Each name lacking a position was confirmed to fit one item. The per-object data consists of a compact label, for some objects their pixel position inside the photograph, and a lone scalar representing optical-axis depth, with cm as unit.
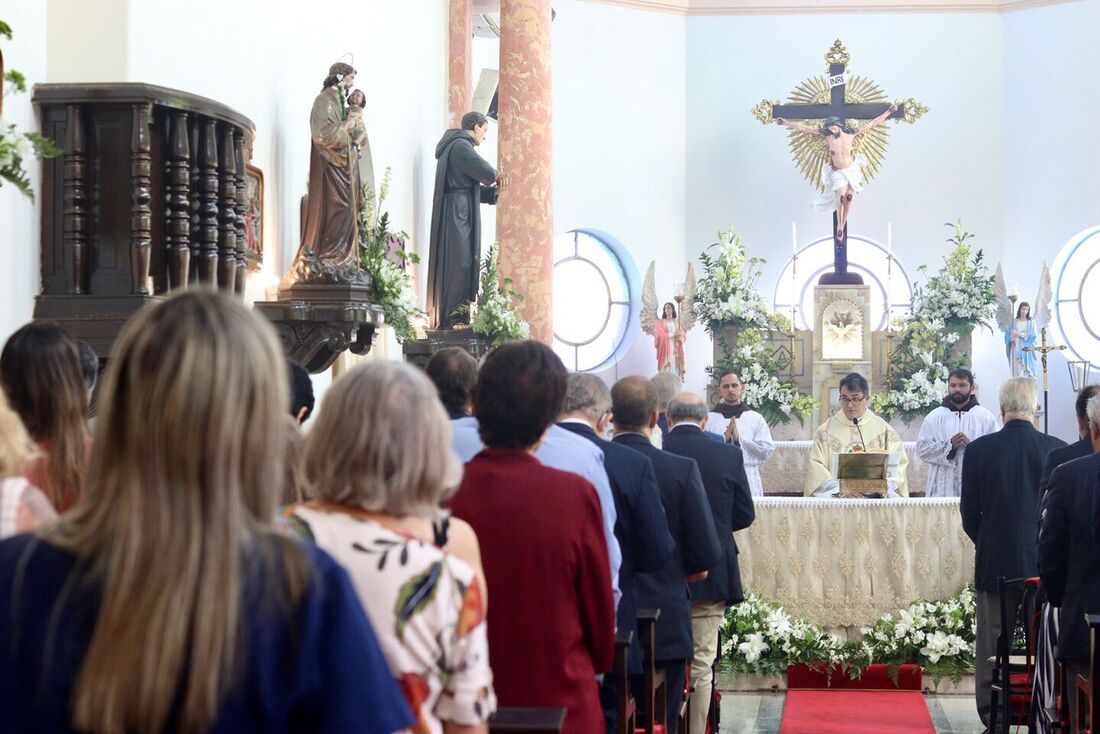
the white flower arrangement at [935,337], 1778
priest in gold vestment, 1052
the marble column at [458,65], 1541
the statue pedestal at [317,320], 834
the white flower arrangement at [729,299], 1803
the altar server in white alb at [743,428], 1173
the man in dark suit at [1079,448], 678
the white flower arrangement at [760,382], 1786
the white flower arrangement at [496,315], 1142
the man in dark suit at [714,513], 707
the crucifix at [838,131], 1989
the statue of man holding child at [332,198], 887
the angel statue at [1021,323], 1806
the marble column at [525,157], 1220
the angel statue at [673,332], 1898
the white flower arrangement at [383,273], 932
